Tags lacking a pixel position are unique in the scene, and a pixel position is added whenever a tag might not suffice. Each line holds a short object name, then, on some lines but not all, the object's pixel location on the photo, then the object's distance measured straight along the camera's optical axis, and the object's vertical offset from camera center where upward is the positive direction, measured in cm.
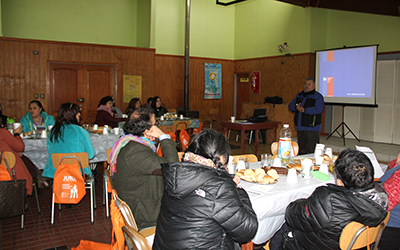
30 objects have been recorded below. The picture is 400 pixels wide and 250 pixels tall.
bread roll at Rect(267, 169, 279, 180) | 267 -60
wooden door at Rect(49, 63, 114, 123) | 924 +41
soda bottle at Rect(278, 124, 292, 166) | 326 -48
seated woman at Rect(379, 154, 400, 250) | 218 -82
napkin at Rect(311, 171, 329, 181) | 281 -64
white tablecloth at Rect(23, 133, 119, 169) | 452 -73
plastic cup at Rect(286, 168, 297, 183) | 266 -61
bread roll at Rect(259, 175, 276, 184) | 258 -63
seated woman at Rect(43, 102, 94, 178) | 392 -46
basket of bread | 259 -62
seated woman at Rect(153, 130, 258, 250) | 158 -55
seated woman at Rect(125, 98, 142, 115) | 689 -9
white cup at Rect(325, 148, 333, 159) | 360 -55
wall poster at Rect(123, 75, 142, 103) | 1012 +41
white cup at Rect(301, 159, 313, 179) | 280 -58
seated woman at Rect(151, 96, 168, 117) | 814 -15
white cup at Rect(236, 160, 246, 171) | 295 -59
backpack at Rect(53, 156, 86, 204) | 341 -92
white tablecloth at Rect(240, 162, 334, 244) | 229 -72
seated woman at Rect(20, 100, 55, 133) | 527 -36
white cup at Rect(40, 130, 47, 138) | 467 -52
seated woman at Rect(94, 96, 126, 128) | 632 -35
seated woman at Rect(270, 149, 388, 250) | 181 -60
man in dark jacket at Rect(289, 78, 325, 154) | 550 -24
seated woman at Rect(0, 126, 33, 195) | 369 -61
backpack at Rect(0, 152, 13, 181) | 335 -78
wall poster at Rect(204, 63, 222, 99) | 1234 +81
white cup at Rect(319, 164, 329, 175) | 294 -61
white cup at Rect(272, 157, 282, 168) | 311 -58
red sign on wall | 1174 +73
